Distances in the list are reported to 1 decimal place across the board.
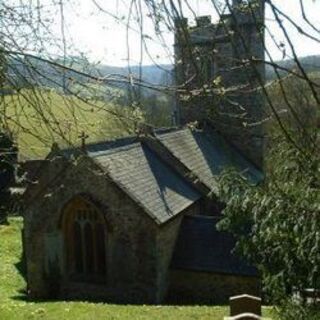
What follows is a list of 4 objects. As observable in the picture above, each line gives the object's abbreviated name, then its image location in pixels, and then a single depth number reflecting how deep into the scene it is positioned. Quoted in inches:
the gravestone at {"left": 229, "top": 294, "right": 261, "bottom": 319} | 289.1
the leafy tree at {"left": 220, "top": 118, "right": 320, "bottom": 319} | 280.7
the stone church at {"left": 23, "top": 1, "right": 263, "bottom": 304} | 559.2
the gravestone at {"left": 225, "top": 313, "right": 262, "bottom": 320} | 231.1
